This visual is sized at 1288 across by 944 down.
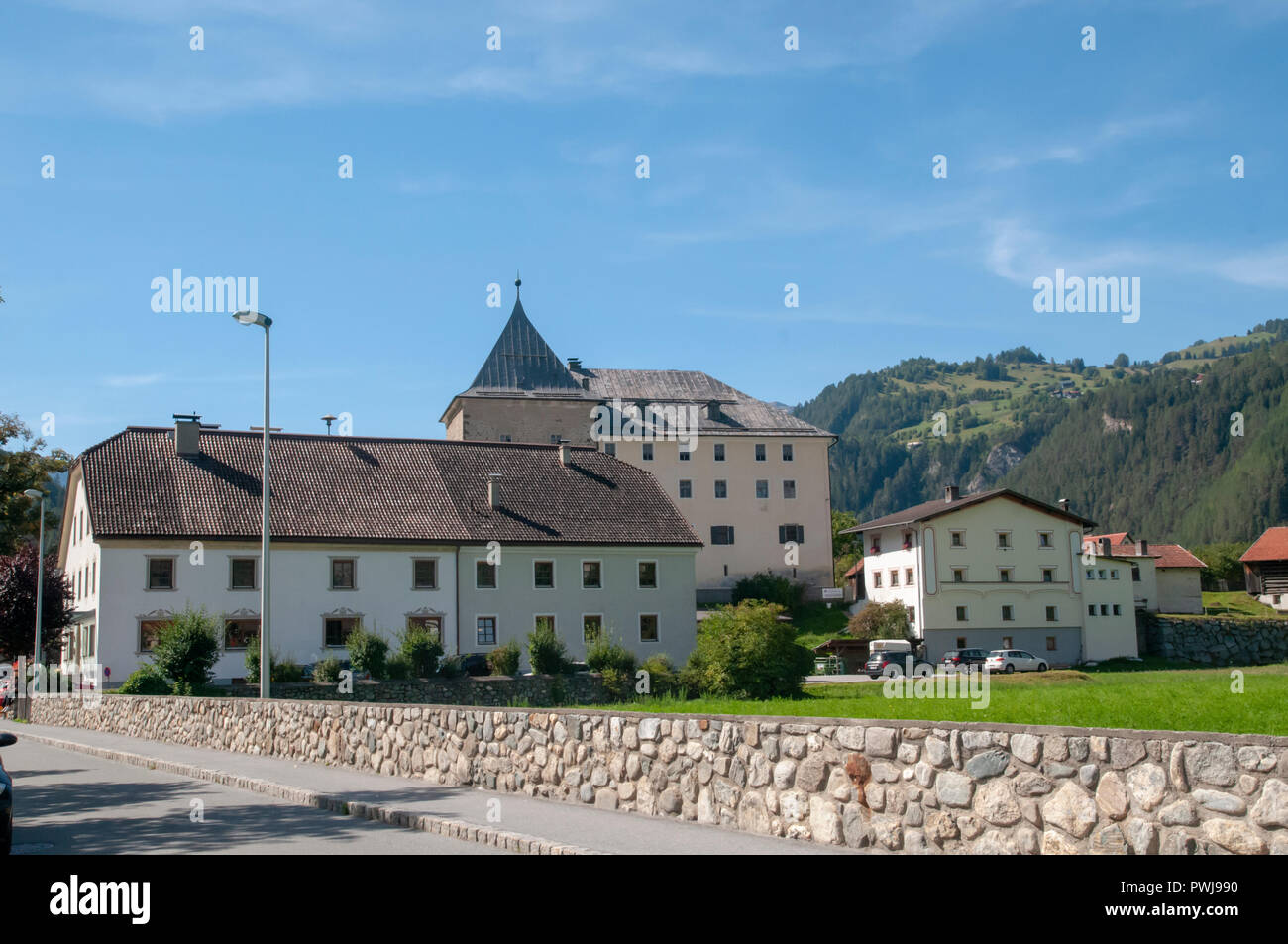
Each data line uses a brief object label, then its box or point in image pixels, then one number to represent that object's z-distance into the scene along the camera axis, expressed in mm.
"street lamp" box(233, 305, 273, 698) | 22344
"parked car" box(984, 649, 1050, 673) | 57438
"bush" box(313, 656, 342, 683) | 38500
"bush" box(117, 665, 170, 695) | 34844
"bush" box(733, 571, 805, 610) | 77188
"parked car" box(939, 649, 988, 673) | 55719
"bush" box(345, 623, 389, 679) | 39594
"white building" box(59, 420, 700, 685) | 44531
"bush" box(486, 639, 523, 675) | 41500
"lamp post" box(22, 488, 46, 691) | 40634
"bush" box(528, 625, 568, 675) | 41750
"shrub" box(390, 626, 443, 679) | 40125
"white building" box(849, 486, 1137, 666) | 67188
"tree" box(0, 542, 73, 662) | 46656
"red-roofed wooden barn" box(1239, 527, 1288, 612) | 92062
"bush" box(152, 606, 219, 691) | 35438
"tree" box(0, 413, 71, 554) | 56409
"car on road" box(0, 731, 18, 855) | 9609
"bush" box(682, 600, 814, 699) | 37562
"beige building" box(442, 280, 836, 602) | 83875
